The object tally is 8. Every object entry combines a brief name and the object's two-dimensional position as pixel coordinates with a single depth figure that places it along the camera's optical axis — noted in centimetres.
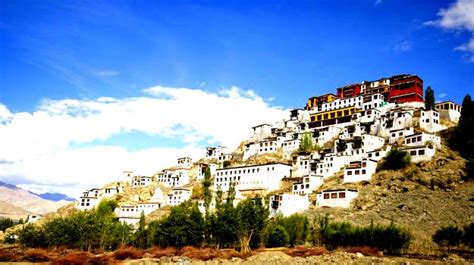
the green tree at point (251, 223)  4922
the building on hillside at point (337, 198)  6103
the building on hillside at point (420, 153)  6388
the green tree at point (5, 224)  10584
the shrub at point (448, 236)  4503
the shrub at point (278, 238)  5009
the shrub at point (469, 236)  4462
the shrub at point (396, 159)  6400
